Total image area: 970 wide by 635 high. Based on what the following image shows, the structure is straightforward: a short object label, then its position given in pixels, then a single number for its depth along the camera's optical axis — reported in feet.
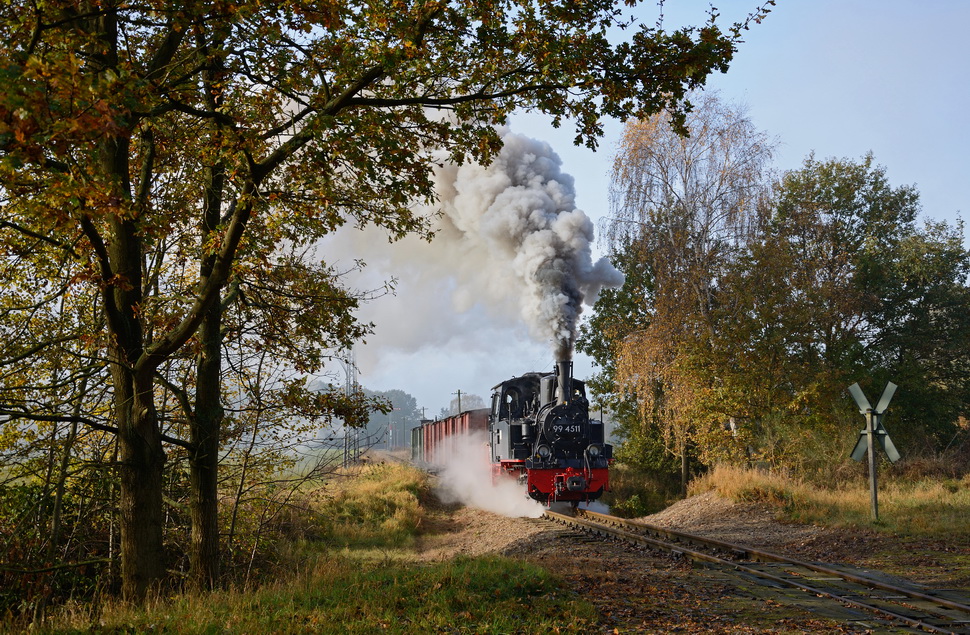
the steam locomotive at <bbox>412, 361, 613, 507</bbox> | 57.88
